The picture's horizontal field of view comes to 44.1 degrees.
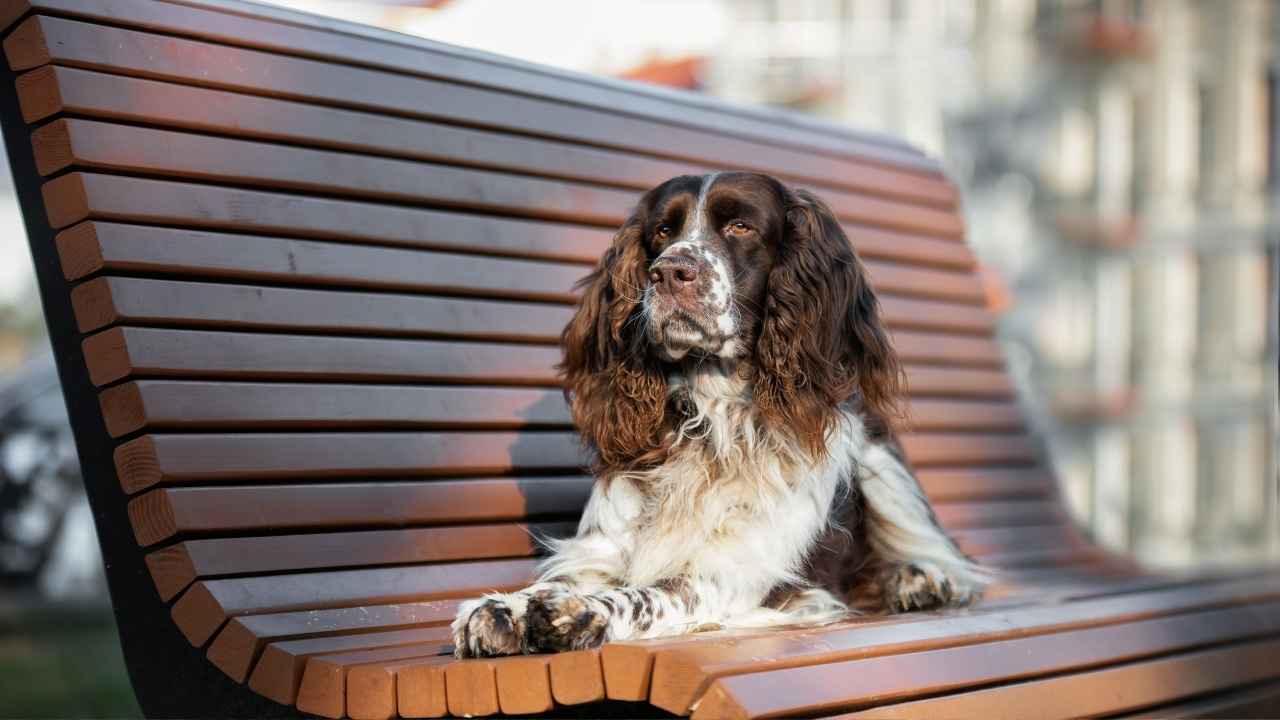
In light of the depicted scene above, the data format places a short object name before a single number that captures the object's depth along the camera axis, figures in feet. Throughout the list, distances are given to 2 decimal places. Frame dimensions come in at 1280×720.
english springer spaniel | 10.77
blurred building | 71.72
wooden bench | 9.18
